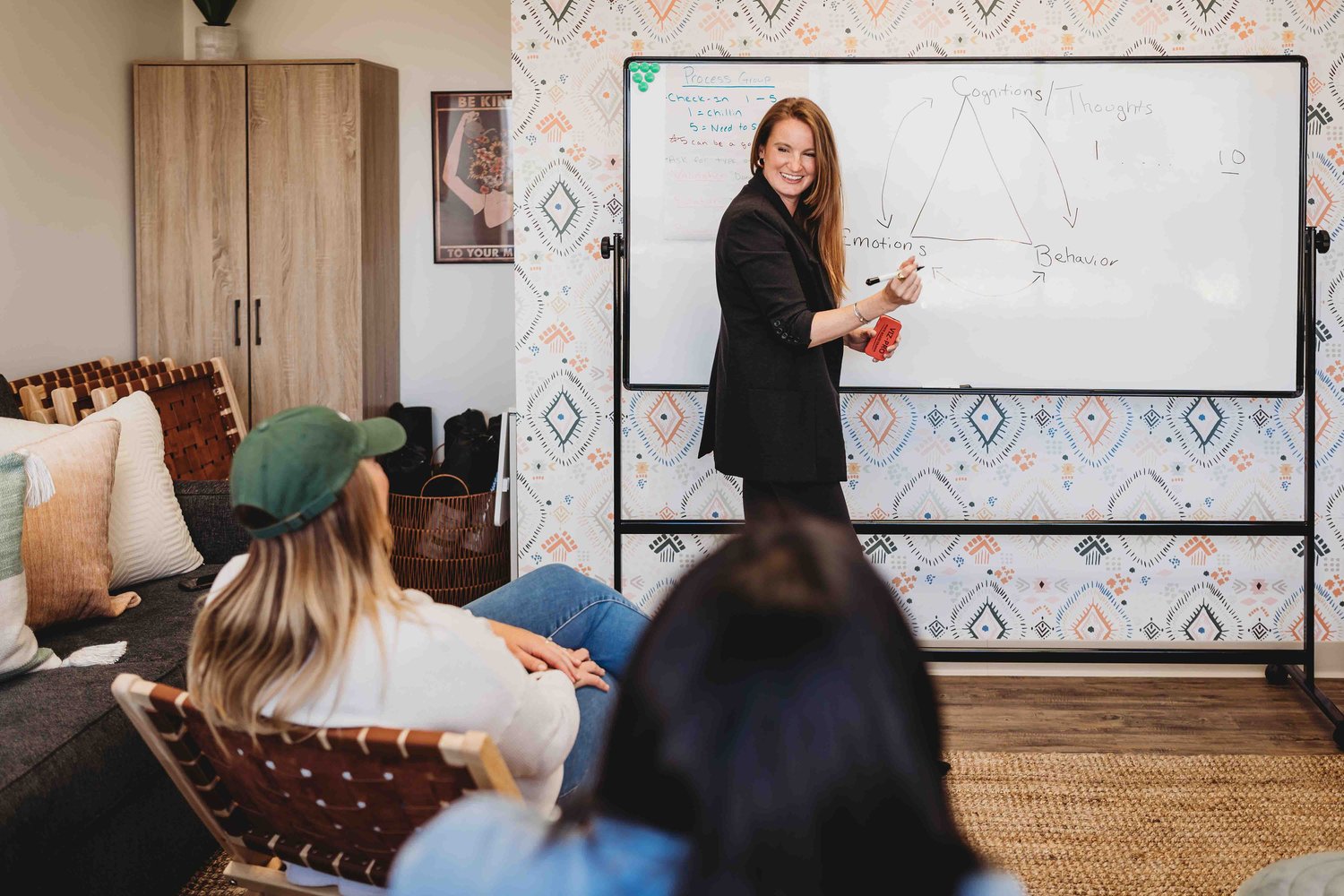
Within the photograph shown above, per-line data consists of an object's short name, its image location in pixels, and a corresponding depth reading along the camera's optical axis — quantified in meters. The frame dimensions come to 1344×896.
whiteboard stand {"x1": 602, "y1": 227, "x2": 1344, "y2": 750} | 2.73
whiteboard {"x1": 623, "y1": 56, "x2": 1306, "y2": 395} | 2.82
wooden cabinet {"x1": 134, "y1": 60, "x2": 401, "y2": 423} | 3.89
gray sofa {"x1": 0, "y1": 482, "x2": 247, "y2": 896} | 1.54
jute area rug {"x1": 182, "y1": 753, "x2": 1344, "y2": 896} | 2.05
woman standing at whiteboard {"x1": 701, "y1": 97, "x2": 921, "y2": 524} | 2.27
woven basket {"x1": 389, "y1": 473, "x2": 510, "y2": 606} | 3.59
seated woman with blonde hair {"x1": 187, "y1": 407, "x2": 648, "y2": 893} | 1.16
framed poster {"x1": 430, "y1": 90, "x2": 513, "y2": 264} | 4.21
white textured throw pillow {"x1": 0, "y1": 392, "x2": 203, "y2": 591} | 2.36
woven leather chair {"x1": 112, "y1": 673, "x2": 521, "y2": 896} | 1.10
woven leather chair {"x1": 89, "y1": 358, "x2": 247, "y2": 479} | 3.46
